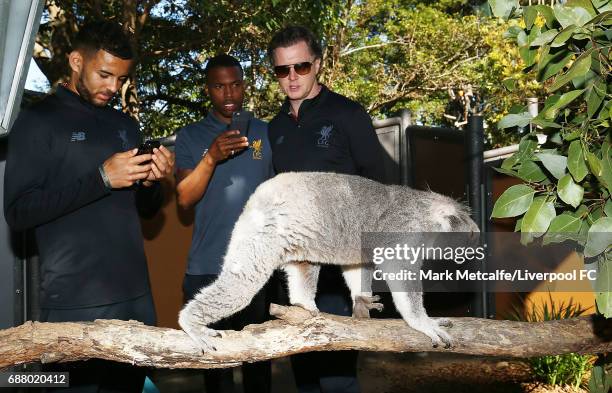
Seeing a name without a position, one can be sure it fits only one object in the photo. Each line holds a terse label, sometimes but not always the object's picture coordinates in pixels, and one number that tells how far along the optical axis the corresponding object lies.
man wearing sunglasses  2.43
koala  2.15
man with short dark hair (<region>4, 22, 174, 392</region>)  2.12
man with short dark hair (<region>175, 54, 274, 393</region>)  2.67
